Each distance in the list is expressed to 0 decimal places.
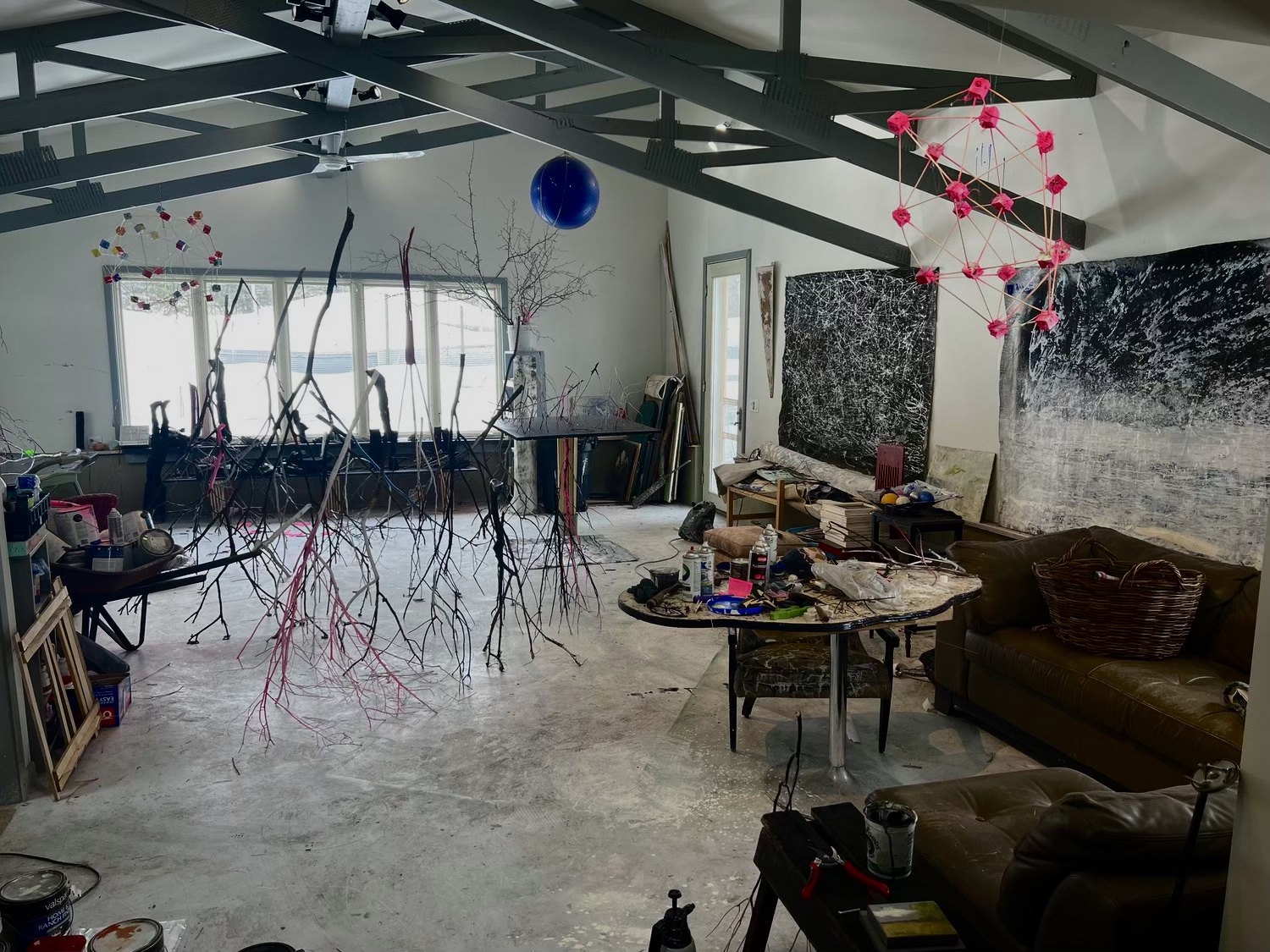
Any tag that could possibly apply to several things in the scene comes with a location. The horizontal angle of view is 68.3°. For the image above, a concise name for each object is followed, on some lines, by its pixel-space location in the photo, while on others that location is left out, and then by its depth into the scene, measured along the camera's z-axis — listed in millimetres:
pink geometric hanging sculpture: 4582
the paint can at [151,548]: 4418
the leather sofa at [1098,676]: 2998
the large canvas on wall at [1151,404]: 3736
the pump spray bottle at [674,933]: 1994
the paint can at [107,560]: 4258
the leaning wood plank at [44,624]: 3299
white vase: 8984
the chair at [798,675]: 3607
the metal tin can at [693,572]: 3498
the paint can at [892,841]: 1936
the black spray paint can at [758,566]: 3717
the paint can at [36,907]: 1937
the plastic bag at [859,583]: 3406
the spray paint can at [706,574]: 3518
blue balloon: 5777
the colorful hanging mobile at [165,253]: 8000
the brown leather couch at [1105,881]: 1634
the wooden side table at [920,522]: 5105
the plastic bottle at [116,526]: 4555
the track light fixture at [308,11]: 4271
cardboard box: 3939
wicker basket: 3334
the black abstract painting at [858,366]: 5891
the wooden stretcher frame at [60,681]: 3332
